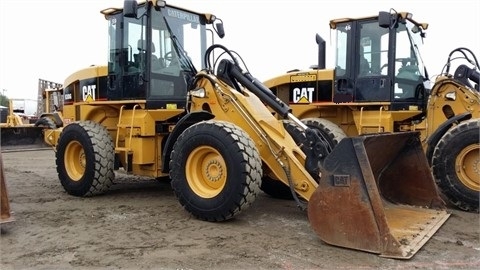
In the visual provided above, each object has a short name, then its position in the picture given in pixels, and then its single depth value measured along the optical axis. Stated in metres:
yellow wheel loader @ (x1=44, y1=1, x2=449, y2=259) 4.29
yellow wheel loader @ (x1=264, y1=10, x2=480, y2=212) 7.01
